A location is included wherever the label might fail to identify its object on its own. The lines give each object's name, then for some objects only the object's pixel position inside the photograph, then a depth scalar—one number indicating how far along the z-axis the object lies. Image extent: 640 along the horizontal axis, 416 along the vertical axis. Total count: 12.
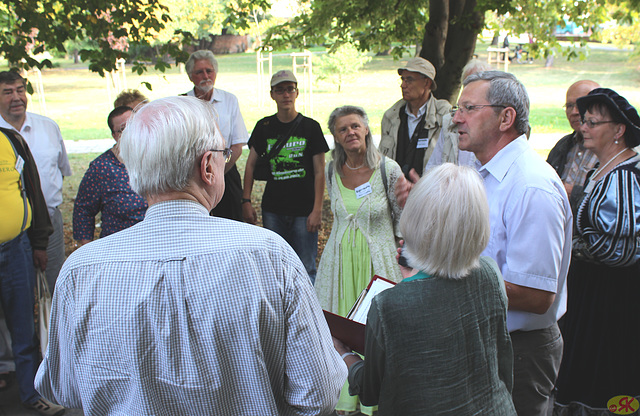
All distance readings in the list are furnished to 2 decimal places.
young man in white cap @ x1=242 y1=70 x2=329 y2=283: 4.76
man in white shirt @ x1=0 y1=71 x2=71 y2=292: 4.00
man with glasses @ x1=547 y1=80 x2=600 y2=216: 3.85
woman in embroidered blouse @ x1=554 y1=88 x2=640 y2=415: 2.78
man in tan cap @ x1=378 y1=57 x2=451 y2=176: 4.52
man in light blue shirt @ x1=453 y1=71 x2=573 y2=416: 2.04
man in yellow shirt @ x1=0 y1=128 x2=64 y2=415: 3.34
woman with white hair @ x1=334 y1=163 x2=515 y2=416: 1.62
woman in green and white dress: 3.60
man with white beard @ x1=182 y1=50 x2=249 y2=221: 4.88
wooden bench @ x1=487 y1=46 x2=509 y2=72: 26.61
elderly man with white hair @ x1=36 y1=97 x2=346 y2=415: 1.36
